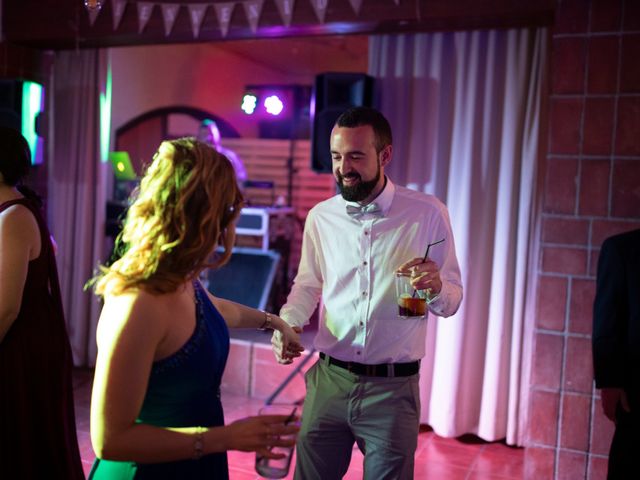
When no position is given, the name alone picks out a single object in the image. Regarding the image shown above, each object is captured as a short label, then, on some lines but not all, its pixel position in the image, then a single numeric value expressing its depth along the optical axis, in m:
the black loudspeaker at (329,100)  4.18
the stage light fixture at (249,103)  4.07
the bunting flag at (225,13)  4.27
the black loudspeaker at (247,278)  5.70
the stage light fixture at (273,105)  4.21
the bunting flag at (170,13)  4.44
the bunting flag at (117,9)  4.54
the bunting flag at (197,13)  4.36
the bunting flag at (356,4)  3.94
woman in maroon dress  2.25
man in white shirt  2.11
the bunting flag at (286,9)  4.09
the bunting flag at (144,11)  4.49
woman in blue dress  1.24
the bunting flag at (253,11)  4.18
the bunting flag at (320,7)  4.02
